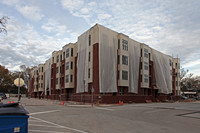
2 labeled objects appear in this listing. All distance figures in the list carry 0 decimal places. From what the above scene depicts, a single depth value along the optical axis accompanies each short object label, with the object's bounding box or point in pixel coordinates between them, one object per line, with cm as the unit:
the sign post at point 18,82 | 1569
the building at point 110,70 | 3247
